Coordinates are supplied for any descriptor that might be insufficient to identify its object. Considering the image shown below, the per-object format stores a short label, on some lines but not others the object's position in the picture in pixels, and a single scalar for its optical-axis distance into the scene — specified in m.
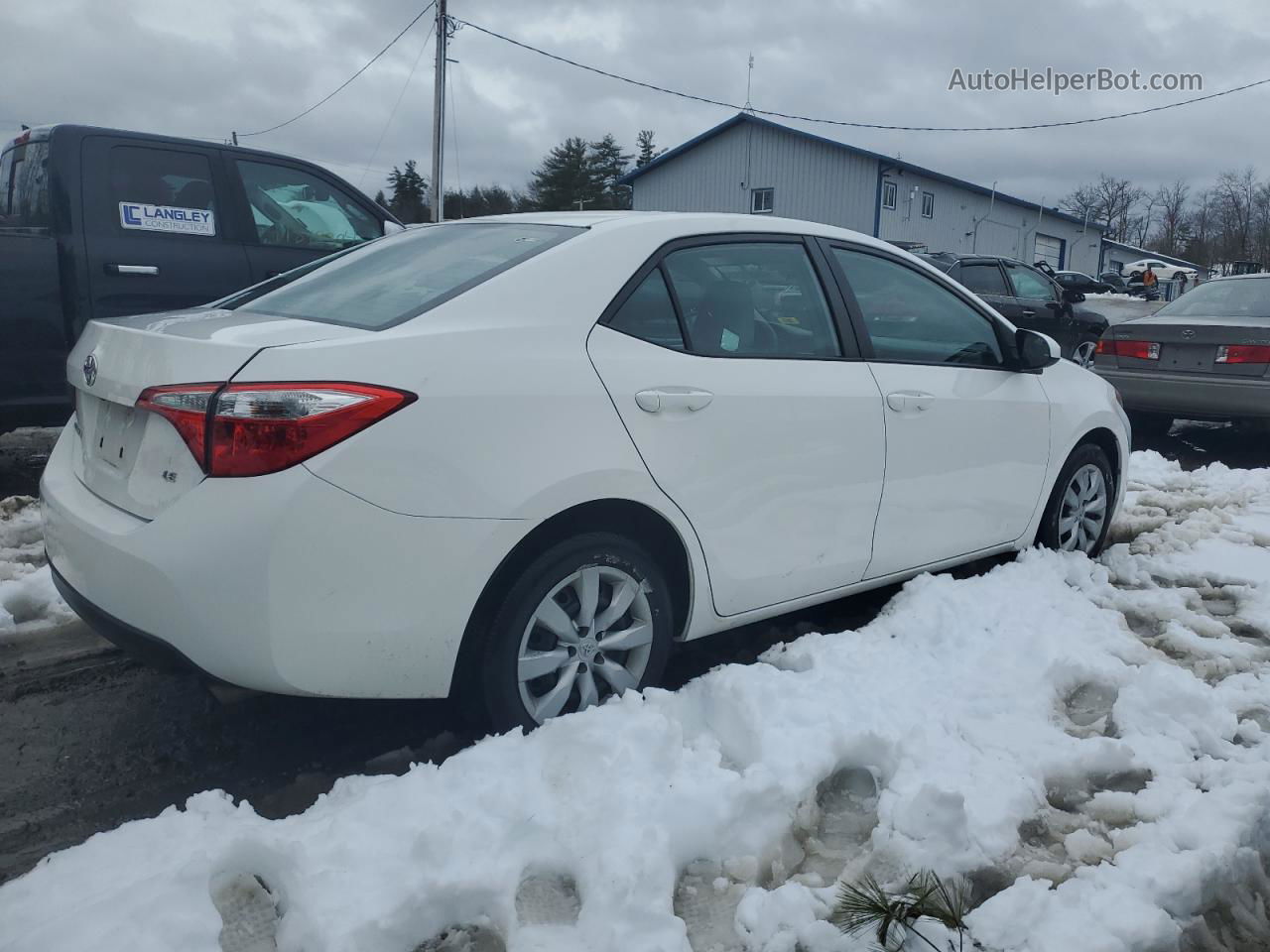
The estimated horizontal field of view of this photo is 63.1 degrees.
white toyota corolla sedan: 2.41
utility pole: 22.70
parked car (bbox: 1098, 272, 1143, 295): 43.61
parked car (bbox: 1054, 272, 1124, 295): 25.92
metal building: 34.84
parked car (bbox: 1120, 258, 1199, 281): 48.31
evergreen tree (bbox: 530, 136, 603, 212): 62.25
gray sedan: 7.61
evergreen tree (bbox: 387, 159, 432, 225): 79.56
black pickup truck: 5.39
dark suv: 13.96
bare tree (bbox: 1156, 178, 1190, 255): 78.00
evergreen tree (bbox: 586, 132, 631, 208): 62.19
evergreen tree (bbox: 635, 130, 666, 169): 90.12
